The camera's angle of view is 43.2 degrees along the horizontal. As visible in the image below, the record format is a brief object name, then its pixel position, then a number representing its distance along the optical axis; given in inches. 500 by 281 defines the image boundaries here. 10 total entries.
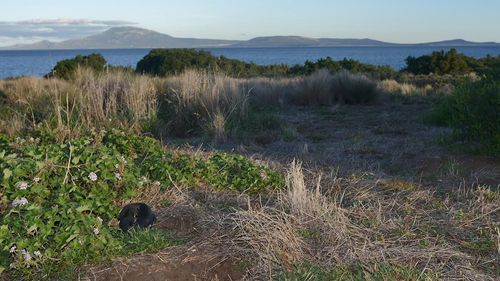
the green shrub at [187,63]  1020.5
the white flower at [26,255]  151.3
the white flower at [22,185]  174.5
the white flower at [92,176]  186.2
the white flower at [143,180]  206.3
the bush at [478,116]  301.3
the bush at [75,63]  849.5
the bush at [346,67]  1026.4
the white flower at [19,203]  165.6
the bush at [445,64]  1120.8
